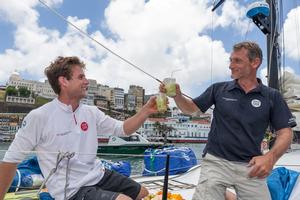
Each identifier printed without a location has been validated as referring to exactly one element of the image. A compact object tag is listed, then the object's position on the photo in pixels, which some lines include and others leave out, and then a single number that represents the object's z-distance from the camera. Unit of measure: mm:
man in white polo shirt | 2023
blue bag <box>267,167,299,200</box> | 2848
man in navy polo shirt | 2207
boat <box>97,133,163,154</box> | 32469
